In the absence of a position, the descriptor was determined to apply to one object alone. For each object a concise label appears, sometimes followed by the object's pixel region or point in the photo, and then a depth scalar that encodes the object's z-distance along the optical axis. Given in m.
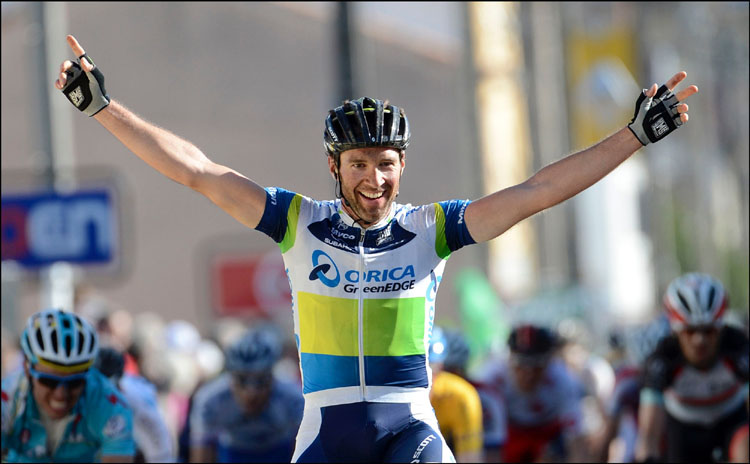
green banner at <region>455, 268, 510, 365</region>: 42.00
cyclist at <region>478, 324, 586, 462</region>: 22.09
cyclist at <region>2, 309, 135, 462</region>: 14.46
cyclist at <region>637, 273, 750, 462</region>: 17.36
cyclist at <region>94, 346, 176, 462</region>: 17.58
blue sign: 19.03
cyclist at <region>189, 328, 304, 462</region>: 19.39
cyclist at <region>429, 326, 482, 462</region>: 16.50
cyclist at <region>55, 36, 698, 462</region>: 10.87
